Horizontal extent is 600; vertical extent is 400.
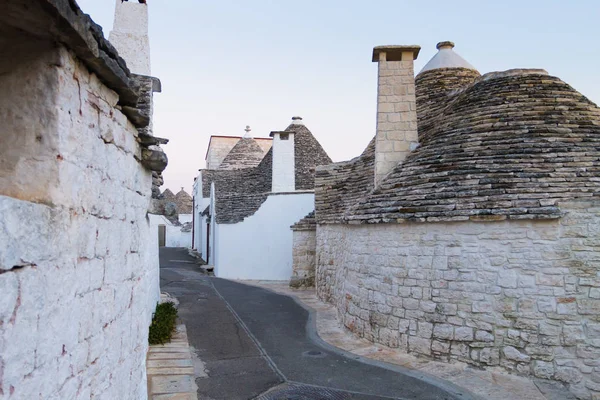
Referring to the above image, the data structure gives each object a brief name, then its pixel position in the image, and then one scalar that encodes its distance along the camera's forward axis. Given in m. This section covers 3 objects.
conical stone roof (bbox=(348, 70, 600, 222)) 6.79
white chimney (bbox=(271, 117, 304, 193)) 18.30
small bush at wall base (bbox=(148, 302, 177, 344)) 7.69
